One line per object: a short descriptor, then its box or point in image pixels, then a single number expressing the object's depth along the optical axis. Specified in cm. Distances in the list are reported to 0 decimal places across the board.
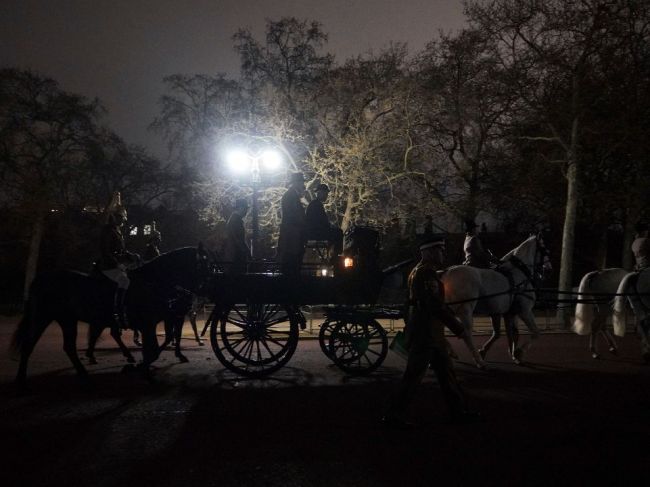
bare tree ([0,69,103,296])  2478
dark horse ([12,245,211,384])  818
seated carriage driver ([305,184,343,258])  865
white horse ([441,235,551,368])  1018
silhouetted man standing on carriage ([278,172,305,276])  880
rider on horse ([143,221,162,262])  1322
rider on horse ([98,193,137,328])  1029
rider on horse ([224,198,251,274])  935
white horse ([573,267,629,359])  1167
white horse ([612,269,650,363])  1067
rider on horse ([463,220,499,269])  1135
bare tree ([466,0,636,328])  1775
